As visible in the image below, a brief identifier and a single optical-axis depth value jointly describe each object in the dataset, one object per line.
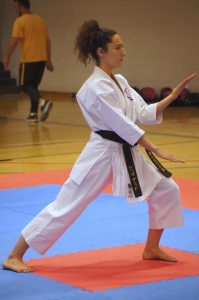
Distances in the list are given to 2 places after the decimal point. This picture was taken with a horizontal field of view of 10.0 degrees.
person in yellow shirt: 19.76
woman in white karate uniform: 7.14
